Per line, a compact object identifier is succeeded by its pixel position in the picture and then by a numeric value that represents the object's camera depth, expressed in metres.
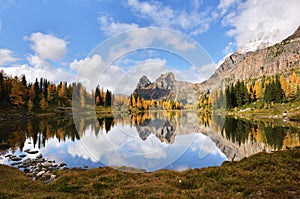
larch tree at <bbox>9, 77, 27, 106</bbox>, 87.38
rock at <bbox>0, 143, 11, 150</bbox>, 32.53
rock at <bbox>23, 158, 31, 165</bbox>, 24.19
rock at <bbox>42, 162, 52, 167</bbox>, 22.78
